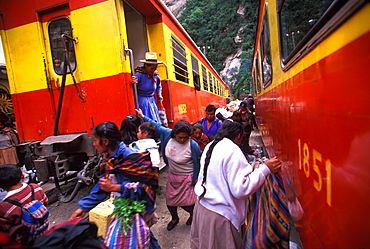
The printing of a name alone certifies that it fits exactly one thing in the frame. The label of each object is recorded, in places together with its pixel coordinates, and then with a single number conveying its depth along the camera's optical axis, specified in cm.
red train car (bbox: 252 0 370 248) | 63
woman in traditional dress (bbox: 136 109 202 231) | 255
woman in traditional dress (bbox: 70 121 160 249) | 154
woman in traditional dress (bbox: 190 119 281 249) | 148
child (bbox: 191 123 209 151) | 327
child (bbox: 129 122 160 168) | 178
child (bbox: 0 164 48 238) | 170
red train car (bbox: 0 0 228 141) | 310
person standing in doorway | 358
